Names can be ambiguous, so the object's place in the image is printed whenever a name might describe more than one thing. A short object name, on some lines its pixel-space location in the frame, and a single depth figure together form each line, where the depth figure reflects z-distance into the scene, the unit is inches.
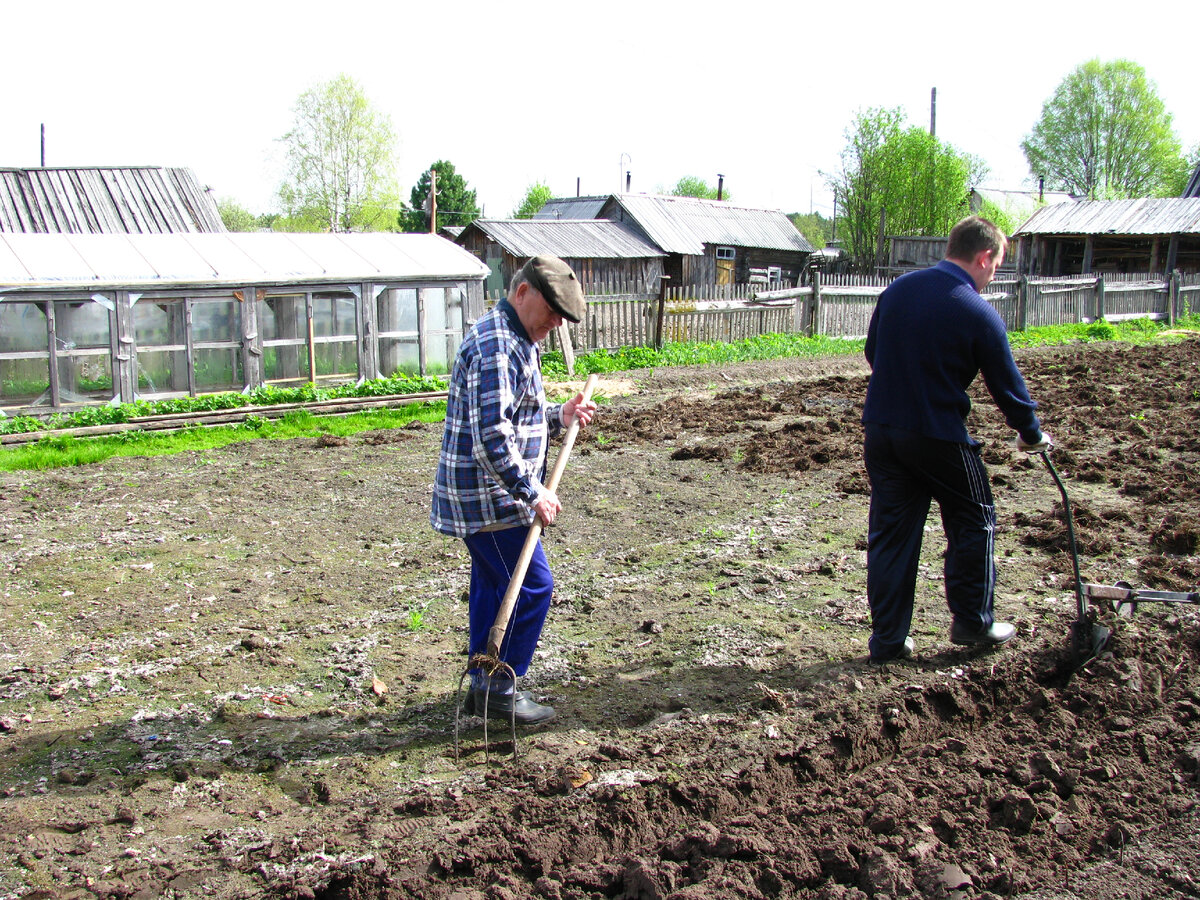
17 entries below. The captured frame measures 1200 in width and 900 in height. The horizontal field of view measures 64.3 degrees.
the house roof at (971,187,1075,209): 2171.5
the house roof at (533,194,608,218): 1424.7
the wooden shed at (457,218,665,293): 1161.4
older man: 148.9
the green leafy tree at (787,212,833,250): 2709.6
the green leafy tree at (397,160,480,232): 1942.7
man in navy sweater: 173.8
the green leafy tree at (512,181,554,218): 2325.3
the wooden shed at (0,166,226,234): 804.0
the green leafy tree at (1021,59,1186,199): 2411.4
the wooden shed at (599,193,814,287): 1360.7
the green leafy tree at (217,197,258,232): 2171.5
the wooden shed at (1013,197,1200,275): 1285.7
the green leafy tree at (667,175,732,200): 2871.6
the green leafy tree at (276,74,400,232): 1929.1
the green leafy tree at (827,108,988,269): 1636.3
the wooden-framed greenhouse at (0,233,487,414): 490.9
